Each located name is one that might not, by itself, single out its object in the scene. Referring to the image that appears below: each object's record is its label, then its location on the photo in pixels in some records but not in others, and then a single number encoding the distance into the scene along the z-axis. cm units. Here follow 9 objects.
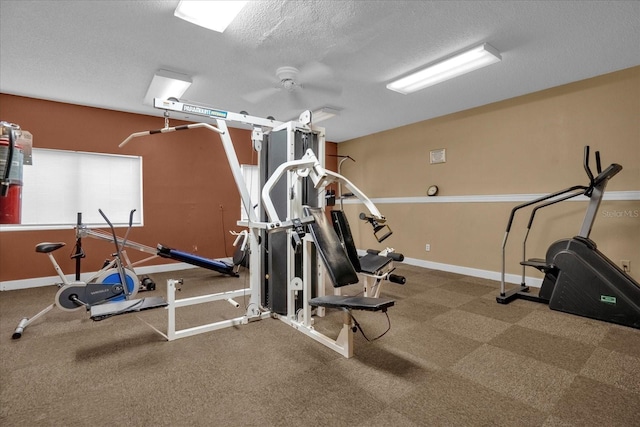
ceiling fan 334
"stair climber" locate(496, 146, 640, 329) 280
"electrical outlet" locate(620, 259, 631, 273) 346
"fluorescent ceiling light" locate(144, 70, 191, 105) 340
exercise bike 246
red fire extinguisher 125
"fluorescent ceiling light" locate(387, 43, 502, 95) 295
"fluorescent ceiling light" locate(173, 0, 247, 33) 221
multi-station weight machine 243
